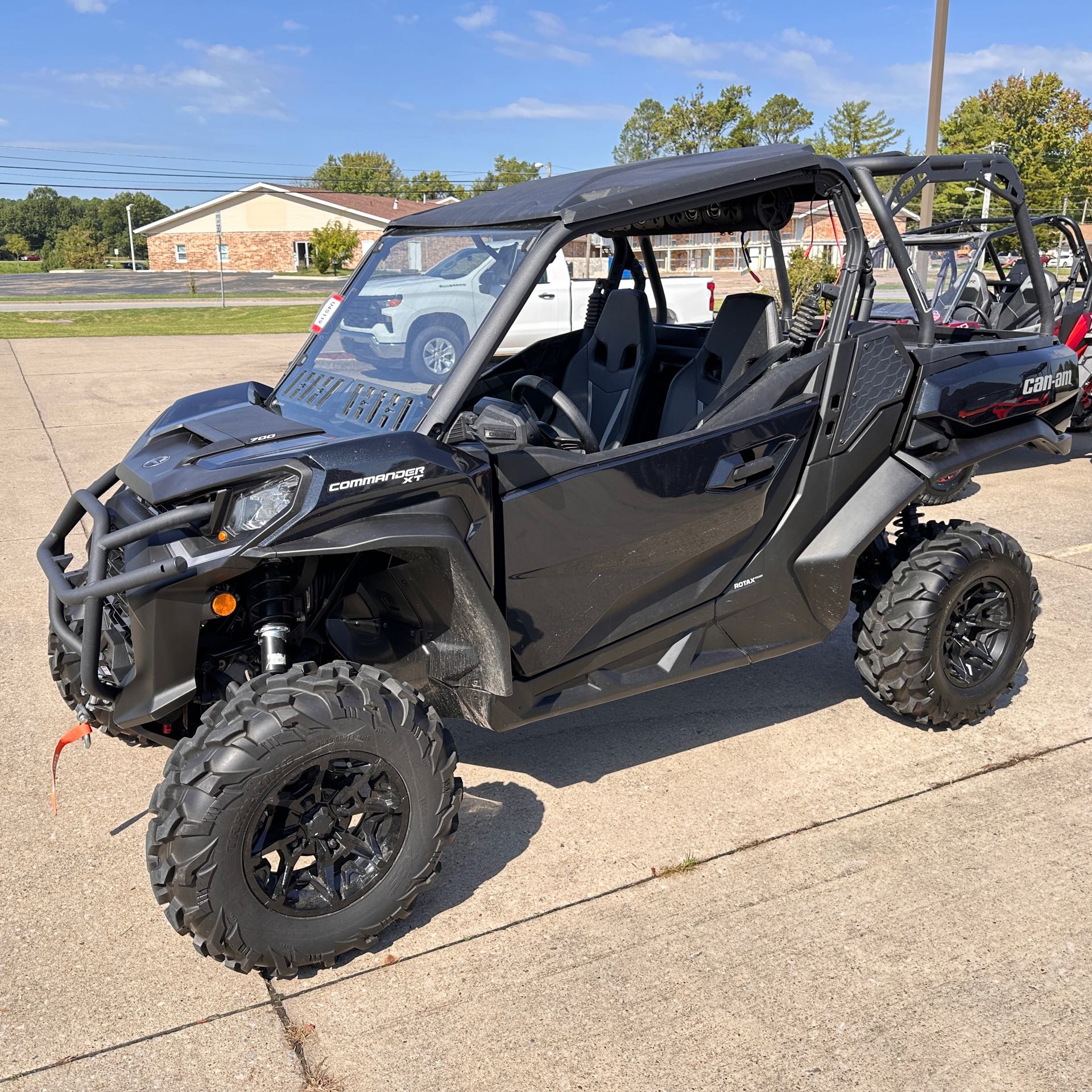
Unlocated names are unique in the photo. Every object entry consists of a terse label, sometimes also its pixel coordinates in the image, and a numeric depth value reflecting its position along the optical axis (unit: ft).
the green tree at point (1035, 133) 161.58
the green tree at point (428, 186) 261.65
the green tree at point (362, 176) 297.33
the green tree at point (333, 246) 177.37
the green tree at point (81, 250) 230.07
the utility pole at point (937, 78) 48.01
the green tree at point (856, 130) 231.30
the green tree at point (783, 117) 245.86
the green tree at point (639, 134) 263.08
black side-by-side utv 9.16
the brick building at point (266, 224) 212.02
